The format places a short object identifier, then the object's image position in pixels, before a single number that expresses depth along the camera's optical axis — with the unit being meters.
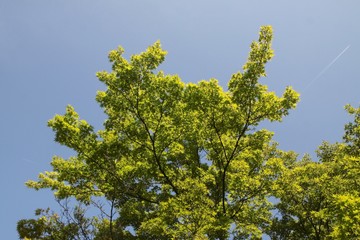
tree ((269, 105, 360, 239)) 15.86
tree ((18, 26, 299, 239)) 14.08
